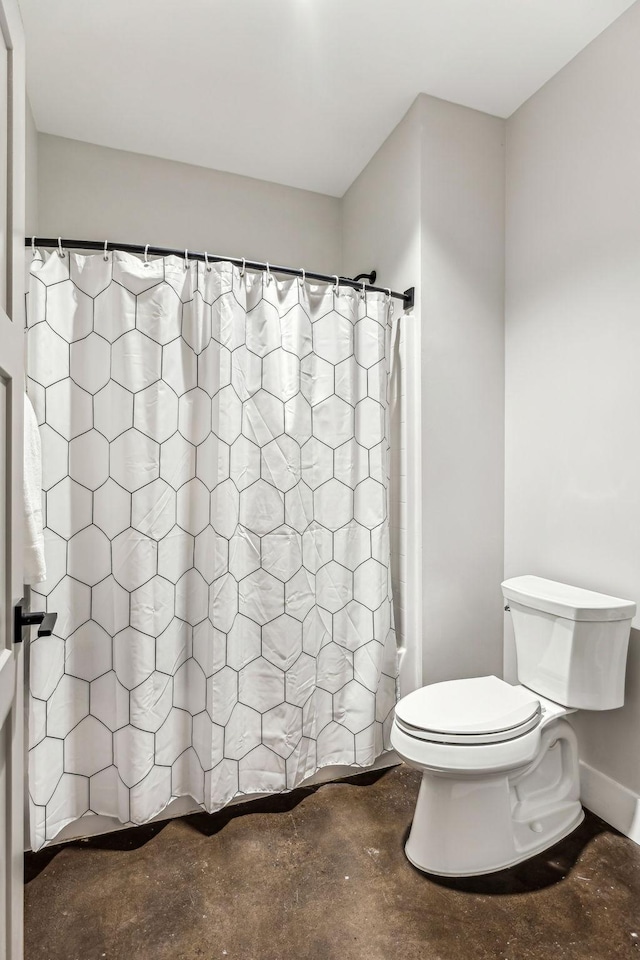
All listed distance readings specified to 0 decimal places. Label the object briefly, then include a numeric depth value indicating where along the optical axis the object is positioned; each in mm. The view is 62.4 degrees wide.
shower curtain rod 1557
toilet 1424
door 873
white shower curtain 1578
